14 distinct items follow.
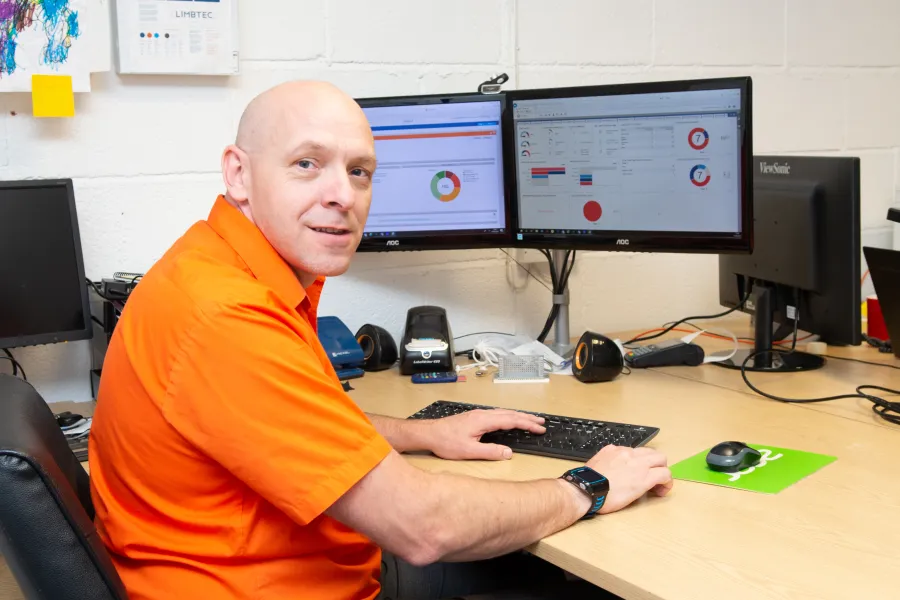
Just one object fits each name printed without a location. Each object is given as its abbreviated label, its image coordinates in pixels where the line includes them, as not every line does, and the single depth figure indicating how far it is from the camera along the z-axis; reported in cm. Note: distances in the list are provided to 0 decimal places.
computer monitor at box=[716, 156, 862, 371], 201
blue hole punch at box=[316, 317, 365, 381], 215
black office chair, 100
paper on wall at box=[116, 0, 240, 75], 203
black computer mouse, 144
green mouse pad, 140
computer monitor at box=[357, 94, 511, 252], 221
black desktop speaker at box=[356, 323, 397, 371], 222
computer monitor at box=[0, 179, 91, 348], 186
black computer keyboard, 156
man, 113
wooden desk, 110
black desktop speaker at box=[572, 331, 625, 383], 202
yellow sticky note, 194
